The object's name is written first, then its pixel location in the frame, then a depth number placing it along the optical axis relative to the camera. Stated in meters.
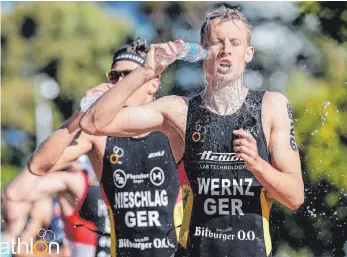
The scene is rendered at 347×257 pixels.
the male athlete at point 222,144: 6.92
